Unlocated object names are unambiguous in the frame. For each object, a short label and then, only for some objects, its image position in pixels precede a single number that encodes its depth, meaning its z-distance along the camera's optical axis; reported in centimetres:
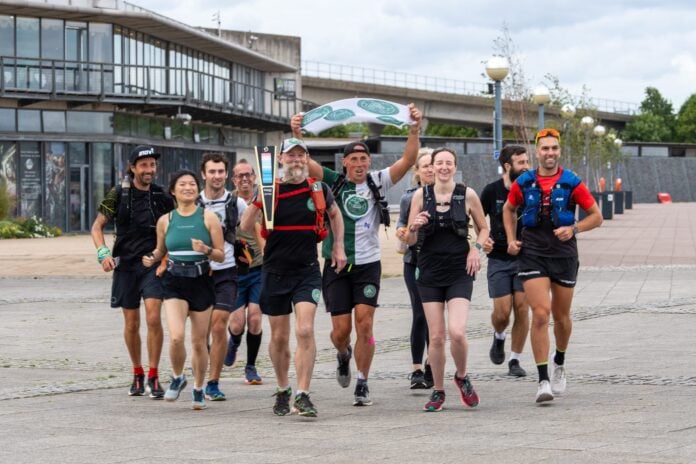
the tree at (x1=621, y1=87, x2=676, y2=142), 13738
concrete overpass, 8000
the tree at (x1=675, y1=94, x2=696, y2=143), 15312
